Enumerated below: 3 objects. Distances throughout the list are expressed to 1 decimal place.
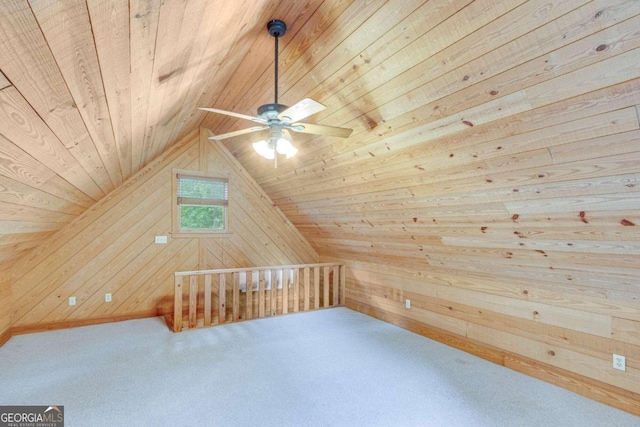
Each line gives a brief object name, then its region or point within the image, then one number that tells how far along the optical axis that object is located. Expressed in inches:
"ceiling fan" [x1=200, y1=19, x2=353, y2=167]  81.0
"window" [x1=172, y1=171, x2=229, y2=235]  191.9
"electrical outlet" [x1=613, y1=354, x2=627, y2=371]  95.7
